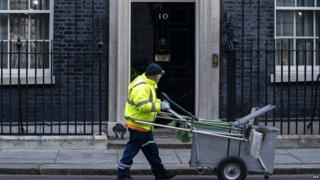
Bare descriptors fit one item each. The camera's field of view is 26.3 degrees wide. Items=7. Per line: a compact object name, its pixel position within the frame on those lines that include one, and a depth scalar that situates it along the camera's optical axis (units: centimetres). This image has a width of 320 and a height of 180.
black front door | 1291
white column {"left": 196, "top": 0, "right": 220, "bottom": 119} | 1267
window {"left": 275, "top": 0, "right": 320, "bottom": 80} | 1321
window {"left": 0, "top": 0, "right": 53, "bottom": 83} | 1266
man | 898
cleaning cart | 922
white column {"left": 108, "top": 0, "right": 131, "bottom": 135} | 1248
